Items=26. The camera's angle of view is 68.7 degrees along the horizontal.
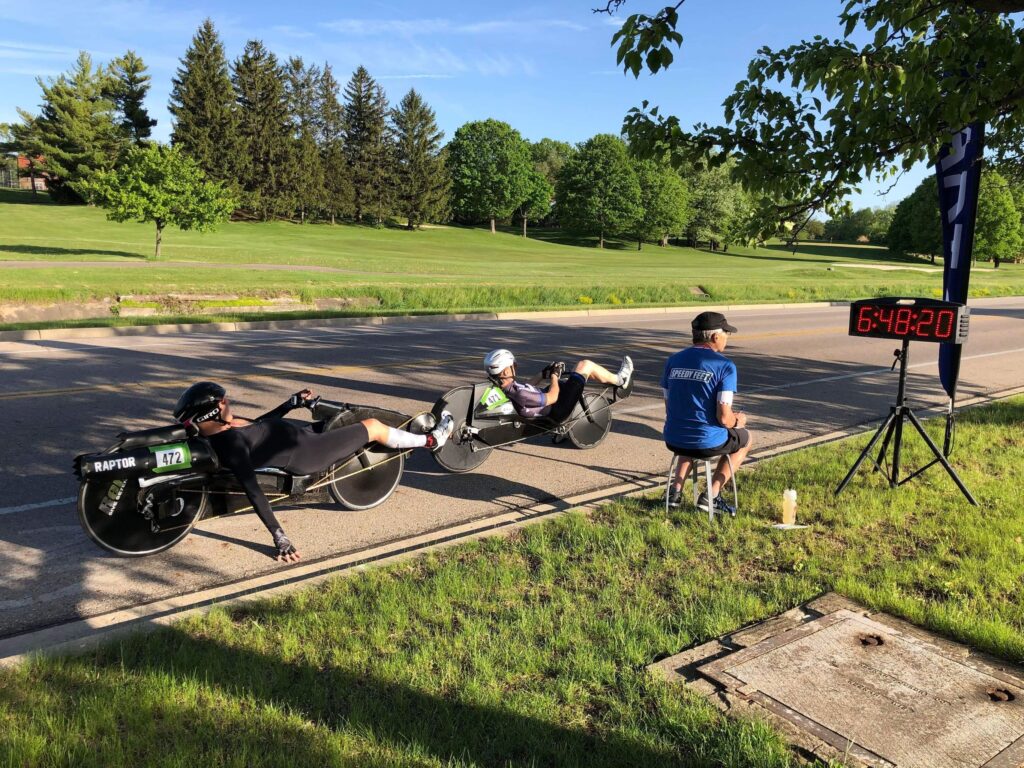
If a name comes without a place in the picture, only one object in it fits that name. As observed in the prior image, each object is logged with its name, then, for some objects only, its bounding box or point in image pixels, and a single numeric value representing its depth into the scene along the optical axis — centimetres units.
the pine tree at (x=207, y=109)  7288
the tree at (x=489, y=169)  9138
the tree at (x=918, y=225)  8781
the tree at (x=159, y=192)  3638
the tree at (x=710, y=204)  9125
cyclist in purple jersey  695
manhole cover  299
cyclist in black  480
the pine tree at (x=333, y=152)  8225
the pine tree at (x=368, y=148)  8450
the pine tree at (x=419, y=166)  8438
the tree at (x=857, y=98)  493
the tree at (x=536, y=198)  9425
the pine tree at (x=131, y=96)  7806
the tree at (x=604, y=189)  8512
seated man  541
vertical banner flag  664
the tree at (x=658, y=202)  8675
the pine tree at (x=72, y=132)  7138
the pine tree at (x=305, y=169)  7844
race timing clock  568
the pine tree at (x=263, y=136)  7688
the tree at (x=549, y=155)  12606
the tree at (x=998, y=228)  7556
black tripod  586
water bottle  539
